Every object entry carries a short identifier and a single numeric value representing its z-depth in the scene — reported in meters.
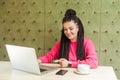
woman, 2.14
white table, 1.52
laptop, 1.57
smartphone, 1.63
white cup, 1.60
